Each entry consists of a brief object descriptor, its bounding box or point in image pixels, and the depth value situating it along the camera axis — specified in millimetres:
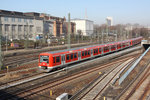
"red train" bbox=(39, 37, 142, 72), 17609
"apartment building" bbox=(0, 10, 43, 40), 54731
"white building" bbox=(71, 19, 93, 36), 110062
